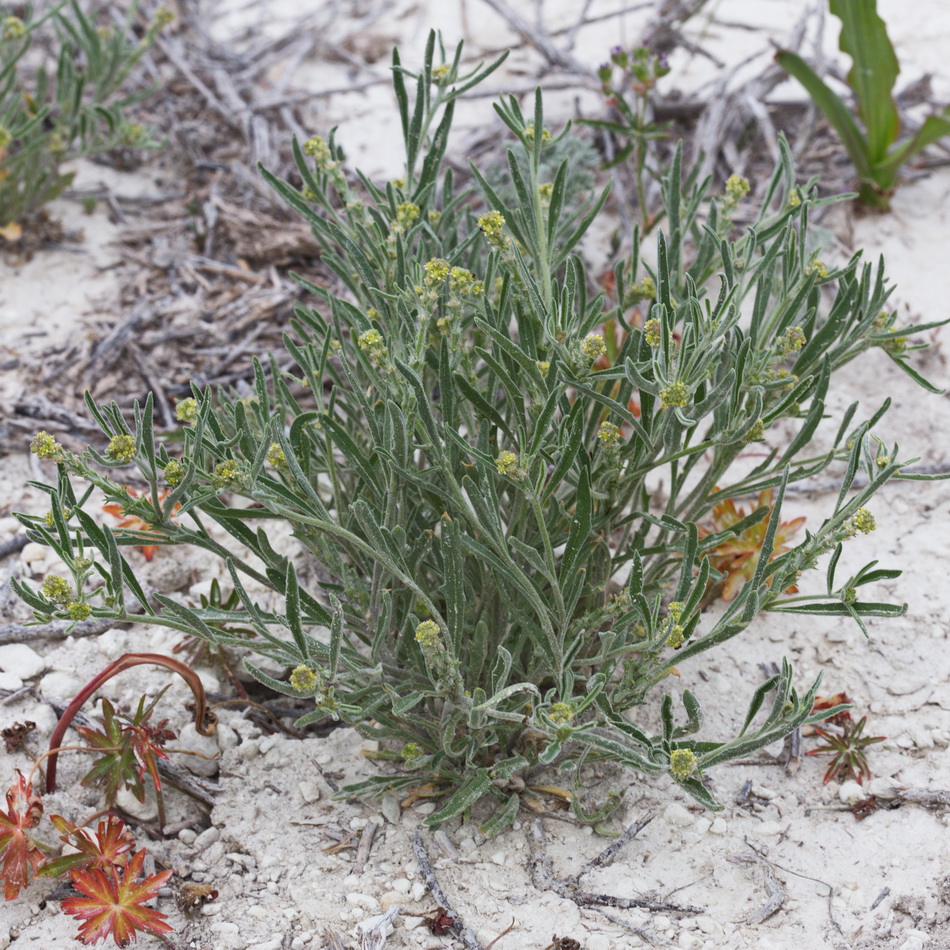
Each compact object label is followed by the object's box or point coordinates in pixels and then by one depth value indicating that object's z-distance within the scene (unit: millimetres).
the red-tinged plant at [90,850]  1787
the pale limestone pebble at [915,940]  1689
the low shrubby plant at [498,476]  1596
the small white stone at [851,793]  2016
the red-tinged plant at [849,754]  2037
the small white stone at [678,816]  1962
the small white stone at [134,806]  1990
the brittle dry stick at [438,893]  1714
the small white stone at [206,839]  1951
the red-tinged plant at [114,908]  1670
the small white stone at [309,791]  2037
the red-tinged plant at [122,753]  1923
